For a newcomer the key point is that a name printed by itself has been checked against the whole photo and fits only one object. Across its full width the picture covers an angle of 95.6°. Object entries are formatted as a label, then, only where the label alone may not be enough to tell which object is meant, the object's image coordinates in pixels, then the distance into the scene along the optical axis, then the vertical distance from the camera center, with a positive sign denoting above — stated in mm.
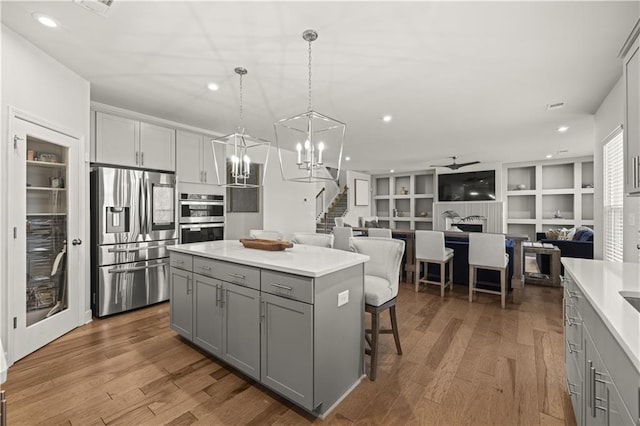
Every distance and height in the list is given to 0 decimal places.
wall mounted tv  8555 +821
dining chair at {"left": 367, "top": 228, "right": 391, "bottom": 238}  4969 -350
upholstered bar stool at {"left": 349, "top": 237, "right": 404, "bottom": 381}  2243 -578
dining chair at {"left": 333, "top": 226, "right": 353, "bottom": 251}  5376 -458
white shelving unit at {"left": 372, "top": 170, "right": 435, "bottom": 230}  10391 +491
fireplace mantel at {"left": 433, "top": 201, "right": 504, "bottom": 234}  8320 +26
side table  4852 -836
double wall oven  4265 -86
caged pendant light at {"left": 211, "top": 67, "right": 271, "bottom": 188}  2977 +858
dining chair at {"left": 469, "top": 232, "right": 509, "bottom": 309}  3902 -583
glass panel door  2451 -246
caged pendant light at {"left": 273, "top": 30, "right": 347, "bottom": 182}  2291 +1402
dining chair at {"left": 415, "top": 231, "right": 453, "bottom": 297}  4406 -619
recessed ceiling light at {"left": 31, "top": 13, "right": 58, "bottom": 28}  2105 +1422
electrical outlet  1960 -588
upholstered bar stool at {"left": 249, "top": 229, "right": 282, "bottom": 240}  3699 -296
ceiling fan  7418 +1443
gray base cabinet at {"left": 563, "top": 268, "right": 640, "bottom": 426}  910 -631
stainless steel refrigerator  3418 -316
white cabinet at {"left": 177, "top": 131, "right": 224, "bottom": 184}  4348 +819
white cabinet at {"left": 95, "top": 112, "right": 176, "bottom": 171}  3547 +902
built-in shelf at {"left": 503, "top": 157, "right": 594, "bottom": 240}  7641 +508
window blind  3096 +188
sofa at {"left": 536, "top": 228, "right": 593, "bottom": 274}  4871 -578
